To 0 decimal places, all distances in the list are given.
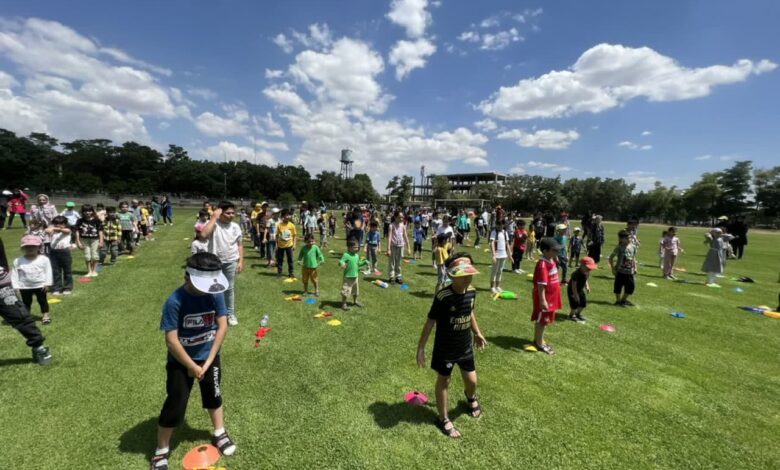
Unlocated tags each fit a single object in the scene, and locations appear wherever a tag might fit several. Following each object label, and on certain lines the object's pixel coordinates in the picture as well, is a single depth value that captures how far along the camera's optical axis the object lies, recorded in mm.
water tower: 127188
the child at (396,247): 10688
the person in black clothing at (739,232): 18062
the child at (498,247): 10062
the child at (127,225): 13367
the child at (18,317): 4980
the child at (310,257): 8992
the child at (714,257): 12367
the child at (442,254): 9508
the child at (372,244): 11505
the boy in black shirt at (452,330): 3850
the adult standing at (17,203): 19181
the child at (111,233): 12172
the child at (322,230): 19281
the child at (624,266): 9102
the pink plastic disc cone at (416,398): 4645
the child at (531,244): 17031
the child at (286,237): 10656
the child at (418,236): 15417
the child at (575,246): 14538
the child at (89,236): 10211
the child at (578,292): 7831
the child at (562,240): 10727
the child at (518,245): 12727
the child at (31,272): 6059
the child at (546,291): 5984
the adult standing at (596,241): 12266
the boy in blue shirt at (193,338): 3037
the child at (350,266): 8141
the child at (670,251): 13406
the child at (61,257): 8312
